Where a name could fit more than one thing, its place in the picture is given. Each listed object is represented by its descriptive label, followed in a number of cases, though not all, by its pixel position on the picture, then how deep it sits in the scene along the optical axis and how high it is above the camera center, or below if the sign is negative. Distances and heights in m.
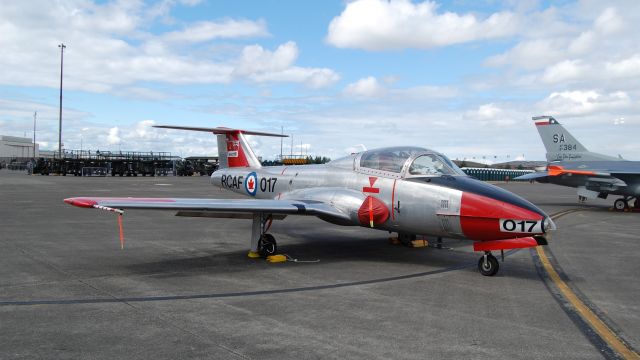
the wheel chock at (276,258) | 9.64 -1.71
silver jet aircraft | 8.12 -0.58
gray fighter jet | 23.69 +0.65
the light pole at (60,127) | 68.82 +5.19
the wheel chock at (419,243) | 11.79 -1.61
